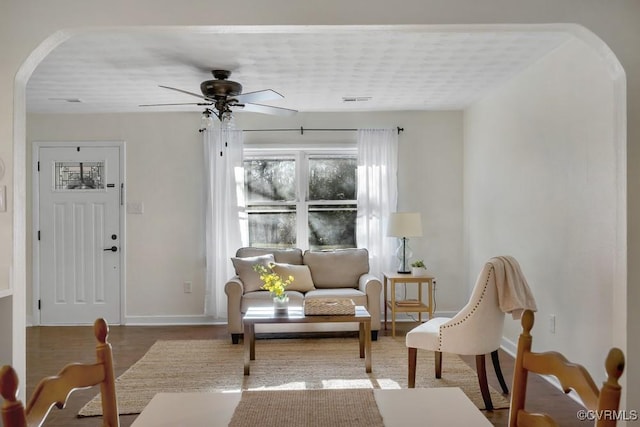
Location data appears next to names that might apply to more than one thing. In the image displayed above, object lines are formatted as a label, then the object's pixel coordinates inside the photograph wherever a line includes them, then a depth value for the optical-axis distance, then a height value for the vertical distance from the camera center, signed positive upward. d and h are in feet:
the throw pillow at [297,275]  17.97 -2.17
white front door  19.85 -1.34
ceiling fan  12.93 +2.97
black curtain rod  20.13 +3.22
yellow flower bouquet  14.26 -2.00
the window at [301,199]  20.43 +0.56
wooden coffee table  13.26 -2.77
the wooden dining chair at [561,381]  3.50 -1.34
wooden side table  17.42 -3.09
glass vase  14.28 -2.51
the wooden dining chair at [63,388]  3.30 -1.37
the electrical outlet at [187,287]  19.92 -2.80
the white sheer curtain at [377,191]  19.74 +0.81
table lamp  18.14 -0.49
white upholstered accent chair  10.92 -2.61
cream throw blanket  10.83 -1.61
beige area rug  12.28 -4.14
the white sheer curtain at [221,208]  19.54 +0.22
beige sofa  16.69 -2.30
